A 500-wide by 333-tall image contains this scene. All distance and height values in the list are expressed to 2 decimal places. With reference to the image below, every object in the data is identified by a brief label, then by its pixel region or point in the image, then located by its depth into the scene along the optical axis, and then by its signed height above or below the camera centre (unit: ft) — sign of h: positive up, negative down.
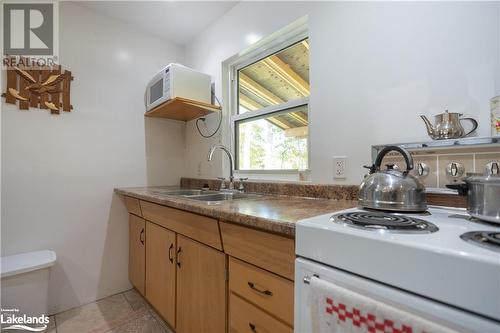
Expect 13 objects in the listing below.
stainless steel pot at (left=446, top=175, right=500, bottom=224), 2.10 -0.29
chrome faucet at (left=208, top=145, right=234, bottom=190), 6.05 +0.12
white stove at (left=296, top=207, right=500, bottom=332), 1.39 -0.67
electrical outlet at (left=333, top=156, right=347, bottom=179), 4.15 +0.02
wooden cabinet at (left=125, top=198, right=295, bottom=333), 2.65 -1.58
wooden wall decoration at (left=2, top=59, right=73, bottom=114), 5.49 +2.04
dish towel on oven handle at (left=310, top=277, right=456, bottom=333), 1.52 -1.08
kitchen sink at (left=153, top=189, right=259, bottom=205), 5.49 -0.67
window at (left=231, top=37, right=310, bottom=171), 5.37 +1.49
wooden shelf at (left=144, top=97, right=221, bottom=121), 6.25 +1.77
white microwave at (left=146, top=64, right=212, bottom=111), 6.03 +2.32
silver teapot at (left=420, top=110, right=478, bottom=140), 2.94 +0.53
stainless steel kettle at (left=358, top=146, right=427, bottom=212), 2.73 -0.29
